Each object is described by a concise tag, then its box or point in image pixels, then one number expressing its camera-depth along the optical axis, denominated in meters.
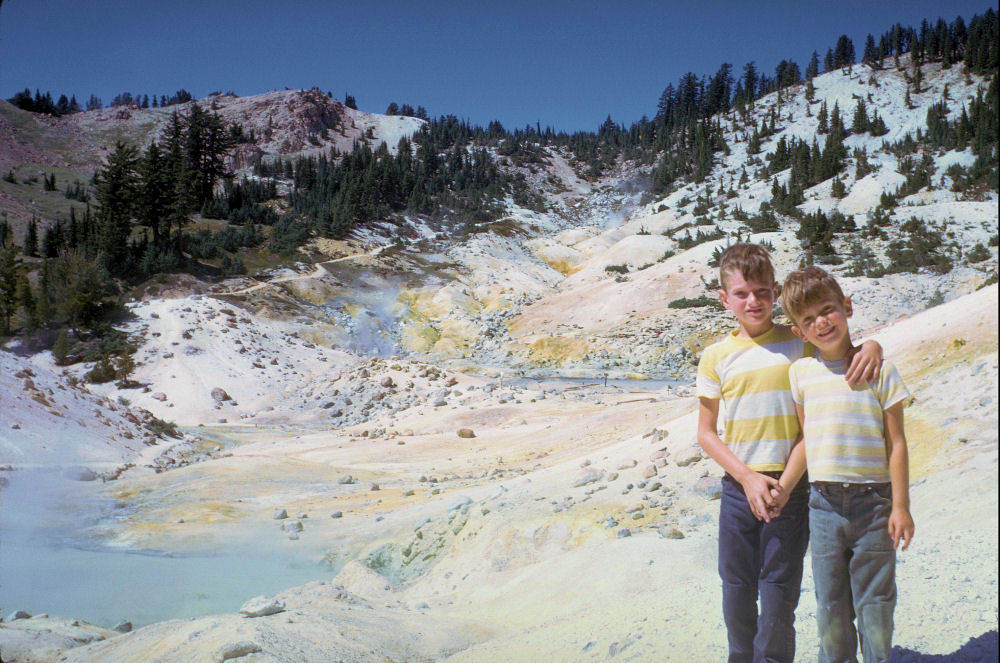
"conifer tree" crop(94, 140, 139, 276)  29.59
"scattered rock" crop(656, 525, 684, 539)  4.14
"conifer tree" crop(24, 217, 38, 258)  30.25
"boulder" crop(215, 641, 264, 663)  2.69
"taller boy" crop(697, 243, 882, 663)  1.96
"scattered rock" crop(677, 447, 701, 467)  5.54
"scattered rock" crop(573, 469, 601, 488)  6.05
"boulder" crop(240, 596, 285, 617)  3.23
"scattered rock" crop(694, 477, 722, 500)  4.81
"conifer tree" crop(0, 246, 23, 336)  12.55
